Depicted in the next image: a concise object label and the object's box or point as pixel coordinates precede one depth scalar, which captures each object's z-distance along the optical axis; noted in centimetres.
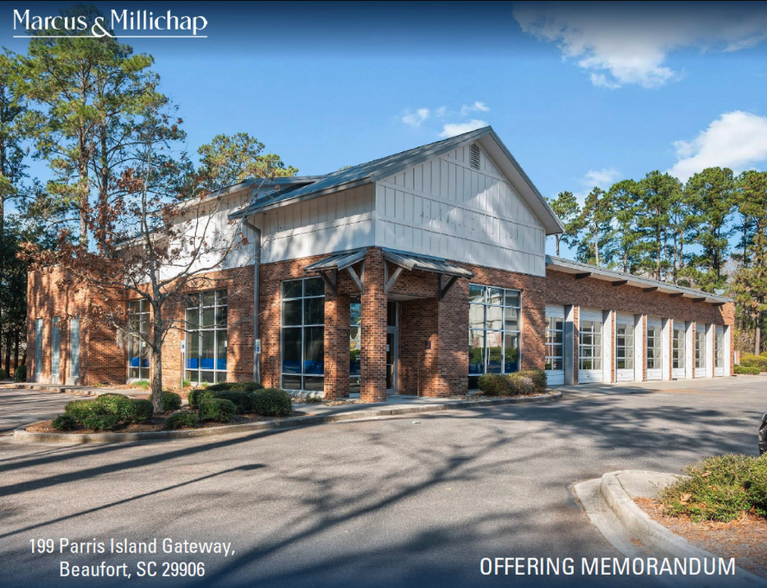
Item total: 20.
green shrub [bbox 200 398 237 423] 1306
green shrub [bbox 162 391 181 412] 1422
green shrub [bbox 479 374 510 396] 1975
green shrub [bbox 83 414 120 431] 1205
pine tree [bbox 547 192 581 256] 6638
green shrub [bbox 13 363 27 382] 3388
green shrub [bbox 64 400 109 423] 1236
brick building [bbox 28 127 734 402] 1875
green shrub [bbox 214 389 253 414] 1456
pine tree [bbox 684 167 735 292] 5566
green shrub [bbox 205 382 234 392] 1675
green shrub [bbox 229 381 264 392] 1628
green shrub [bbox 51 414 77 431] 1210
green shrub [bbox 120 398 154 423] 1261
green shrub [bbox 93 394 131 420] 1259
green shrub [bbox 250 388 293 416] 1445
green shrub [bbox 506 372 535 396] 2028
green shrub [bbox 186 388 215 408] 1443
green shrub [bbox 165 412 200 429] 1258
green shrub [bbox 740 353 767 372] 4734
